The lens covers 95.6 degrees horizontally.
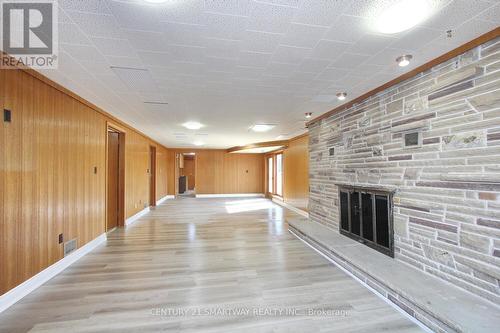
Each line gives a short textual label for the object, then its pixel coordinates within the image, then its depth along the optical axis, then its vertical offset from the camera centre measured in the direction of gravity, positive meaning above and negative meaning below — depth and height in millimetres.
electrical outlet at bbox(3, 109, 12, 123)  2133 +561
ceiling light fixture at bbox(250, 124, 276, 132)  5477 +1093
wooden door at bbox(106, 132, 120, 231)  5103 -96
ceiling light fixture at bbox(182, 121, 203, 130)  5132 +1100
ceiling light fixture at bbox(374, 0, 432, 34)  1531 +1107
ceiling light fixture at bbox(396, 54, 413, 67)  2252 +1099
